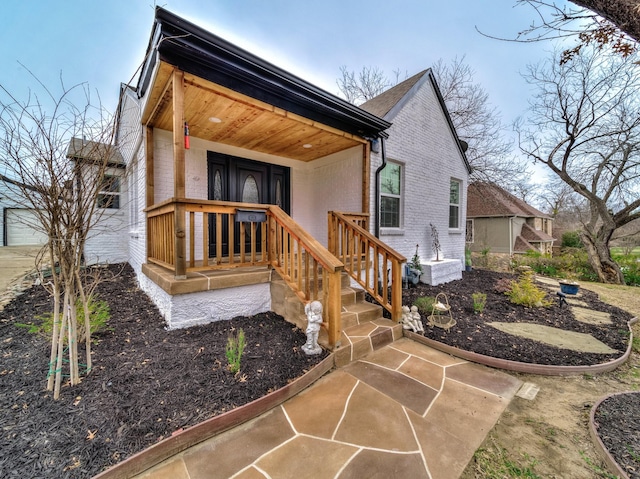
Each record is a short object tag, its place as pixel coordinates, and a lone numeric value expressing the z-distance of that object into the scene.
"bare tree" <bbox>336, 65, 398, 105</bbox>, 11.70
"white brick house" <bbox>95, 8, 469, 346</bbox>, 2.94
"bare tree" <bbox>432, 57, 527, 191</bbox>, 9.91
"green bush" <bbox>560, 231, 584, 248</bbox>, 16.30
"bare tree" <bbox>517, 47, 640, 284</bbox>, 8.26
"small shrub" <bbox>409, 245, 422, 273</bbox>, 5.73
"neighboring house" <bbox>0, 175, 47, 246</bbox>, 11.40
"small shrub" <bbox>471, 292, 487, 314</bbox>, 4.18
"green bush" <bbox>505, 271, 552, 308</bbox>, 4.51
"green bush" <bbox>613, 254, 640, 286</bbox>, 8.98
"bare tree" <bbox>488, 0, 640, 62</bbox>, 2.36
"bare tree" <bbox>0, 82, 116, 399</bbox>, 1.84
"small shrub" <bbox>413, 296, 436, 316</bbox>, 4.02
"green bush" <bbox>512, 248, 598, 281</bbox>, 9.21
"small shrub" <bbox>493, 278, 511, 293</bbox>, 5.38
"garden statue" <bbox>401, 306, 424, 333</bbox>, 3.43
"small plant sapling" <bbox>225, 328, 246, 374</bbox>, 2.24
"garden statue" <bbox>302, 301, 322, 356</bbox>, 2.60
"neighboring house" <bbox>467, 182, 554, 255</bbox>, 15.18
